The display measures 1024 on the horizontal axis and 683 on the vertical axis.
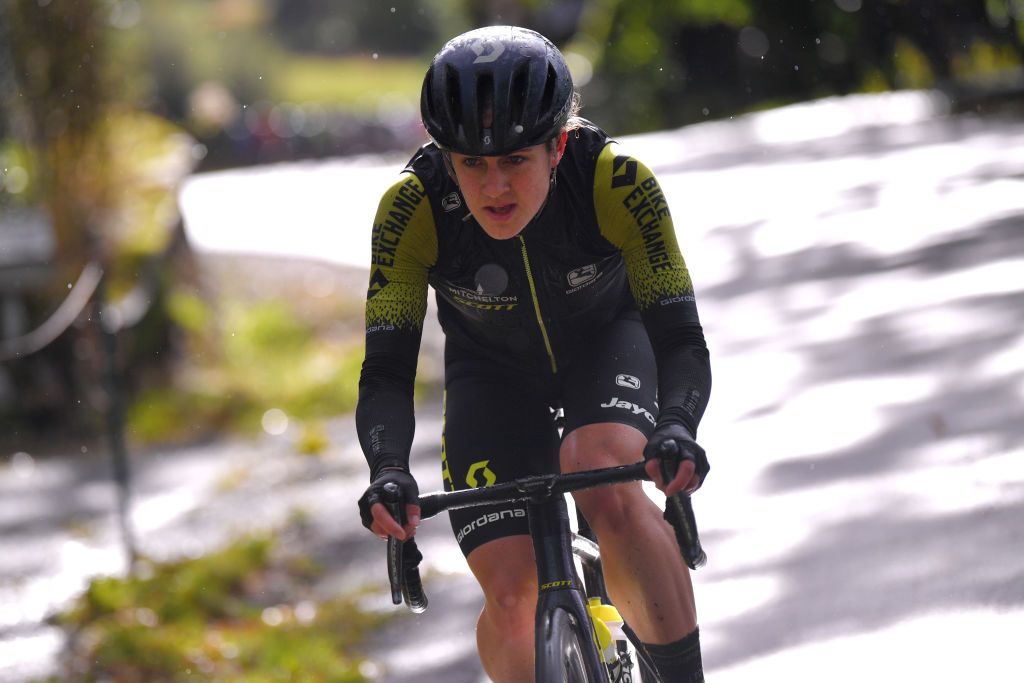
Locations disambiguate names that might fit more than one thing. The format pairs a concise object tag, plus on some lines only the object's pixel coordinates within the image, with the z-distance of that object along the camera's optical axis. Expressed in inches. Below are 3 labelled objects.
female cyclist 274.1
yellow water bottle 287.4
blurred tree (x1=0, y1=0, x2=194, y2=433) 1055.6
